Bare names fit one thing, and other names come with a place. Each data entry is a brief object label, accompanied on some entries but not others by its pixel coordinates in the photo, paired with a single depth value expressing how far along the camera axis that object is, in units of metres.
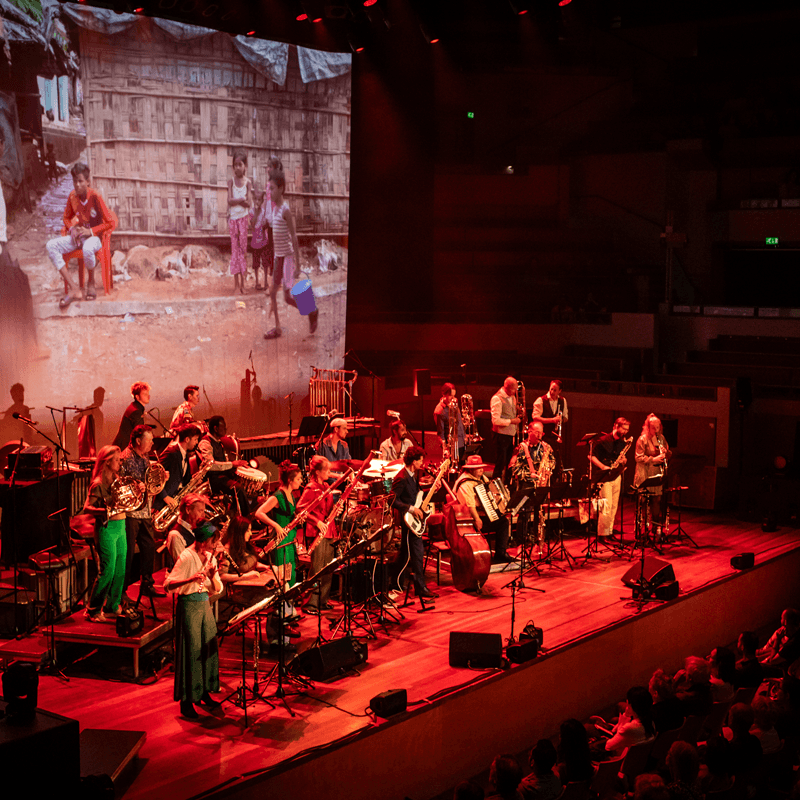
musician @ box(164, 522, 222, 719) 6.84
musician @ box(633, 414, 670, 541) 11.67
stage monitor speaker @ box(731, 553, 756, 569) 11.02
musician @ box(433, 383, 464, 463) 12.42
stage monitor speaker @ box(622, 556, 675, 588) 9.84
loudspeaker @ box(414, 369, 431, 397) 14.42
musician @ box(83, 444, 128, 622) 7.91
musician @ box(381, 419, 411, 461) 9.73
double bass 9.68
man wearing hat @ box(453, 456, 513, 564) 9.83
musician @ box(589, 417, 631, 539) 11.23
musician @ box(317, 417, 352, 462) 9.73
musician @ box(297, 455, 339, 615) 8.45
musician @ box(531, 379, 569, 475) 12.84
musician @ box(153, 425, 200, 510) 8.58
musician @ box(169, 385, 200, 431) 9.63
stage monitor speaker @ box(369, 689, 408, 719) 7.05
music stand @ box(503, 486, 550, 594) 10.20
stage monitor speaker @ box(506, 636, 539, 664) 8.09
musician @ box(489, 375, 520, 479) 12.86
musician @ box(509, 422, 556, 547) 11.05
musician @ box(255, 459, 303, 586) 8.16
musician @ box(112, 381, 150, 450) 9.80
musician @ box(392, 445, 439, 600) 9.17
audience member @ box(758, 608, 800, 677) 8.01
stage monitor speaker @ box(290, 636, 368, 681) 7.81
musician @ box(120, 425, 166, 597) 8.02
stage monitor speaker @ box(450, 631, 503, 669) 8.05
